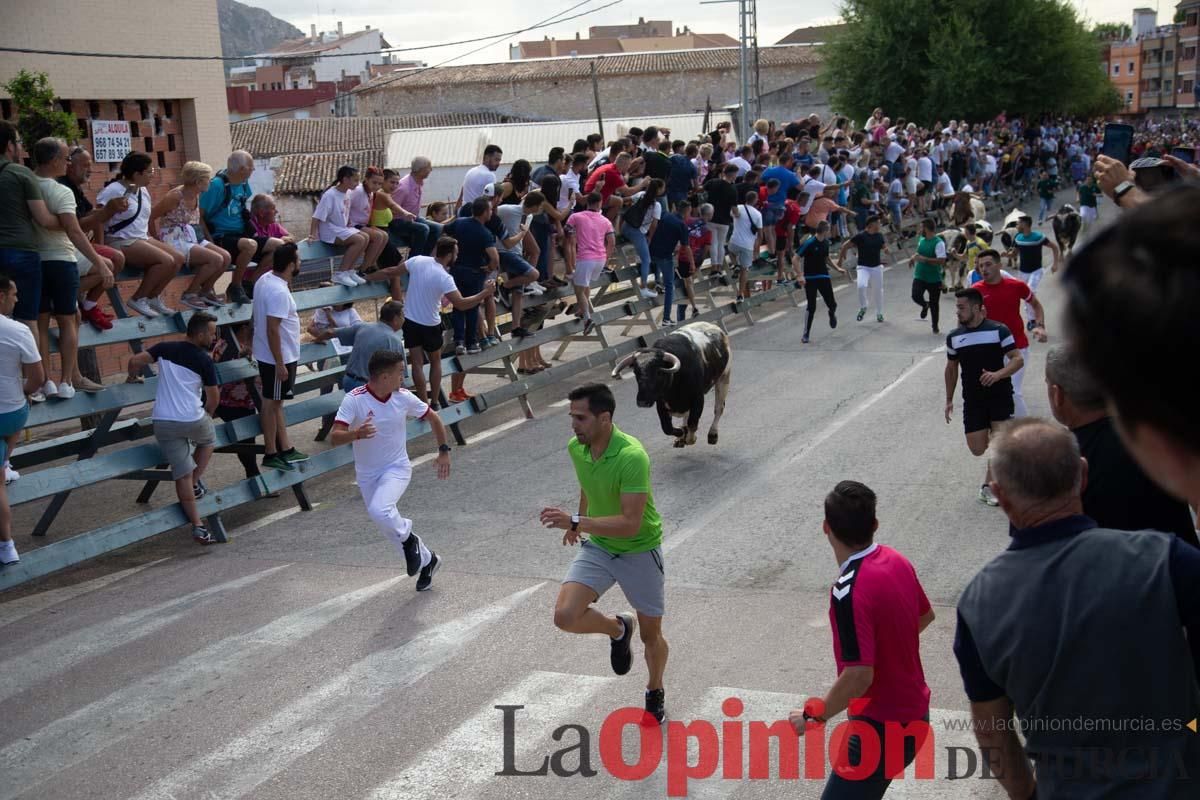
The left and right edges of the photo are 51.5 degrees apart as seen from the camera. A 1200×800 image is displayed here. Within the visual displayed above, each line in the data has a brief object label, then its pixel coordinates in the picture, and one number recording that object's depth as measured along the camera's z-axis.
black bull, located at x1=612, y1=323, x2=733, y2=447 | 12.51
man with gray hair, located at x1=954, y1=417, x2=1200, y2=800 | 3.18
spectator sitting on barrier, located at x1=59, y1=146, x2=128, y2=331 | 11.31
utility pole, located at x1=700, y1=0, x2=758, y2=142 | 42.34
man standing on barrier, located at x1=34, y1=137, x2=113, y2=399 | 10.44
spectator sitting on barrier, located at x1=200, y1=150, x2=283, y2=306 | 12.65
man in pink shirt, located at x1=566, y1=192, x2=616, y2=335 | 17.31
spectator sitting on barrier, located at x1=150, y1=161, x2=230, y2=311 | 12.16
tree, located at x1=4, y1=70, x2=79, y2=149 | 17.06
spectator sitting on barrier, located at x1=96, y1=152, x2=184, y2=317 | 11.59
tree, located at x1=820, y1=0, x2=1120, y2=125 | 51.50
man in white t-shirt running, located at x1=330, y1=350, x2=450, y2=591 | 9.20
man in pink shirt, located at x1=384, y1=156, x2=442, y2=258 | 14.93
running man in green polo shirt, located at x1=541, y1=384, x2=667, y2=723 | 6.79
